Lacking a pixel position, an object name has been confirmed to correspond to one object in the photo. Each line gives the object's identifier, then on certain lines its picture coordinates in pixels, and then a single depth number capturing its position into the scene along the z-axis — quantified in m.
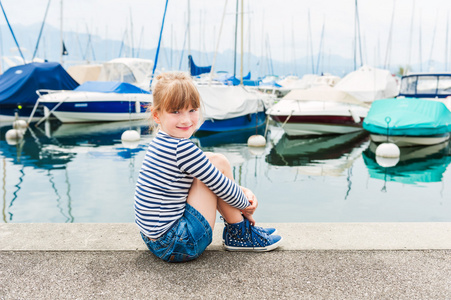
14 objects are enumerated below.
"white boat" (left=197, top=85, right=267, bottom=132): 14.38
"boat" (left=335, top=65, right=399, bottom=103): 20.17
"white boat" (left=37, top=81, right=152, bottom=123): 16.73
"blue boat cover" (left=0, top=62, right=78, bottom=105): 17.38
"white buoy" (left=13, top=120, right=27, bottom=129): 15.43
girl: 2.24
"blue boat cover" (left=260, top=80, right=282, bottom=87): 34.42
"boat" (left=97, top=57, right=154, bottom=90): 21.86
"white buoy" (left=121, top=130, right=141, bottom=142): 12.60
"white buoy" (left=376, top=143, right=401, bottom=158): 10.02
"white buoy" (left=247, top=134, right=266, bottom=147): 12.02
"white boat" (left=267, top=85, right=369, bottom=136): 13.38
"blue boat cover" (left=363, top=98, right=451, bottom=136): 11.04
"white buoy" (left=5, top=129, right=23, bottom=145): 12.75
